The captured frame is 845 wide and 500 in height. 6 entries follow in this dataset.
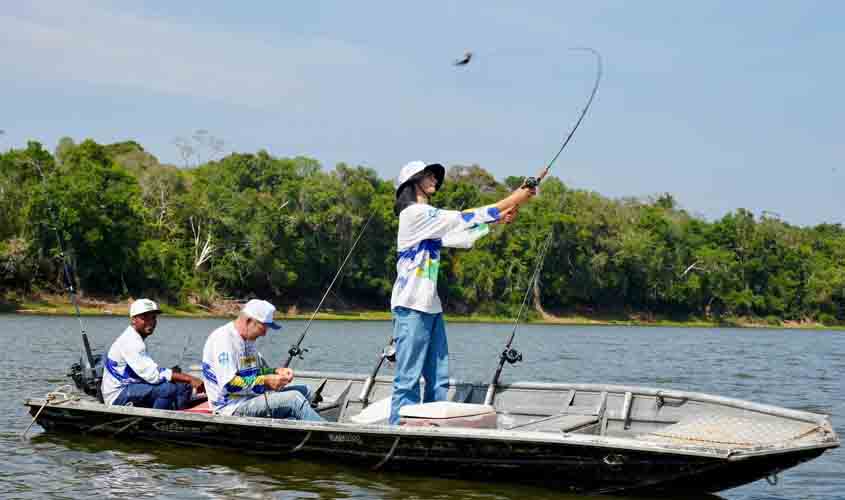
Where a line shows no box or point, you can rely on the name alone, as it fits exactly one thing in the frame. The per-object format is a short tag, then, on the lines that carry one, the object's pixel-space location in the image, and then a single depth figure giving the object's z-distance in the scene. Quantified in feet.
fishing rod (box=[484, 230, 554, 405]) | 27.37
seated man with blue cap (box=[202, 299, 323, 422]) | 24.81
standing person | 23.41
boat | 21.48
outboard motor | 30.19
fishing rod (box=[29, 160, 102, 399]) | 30.19
